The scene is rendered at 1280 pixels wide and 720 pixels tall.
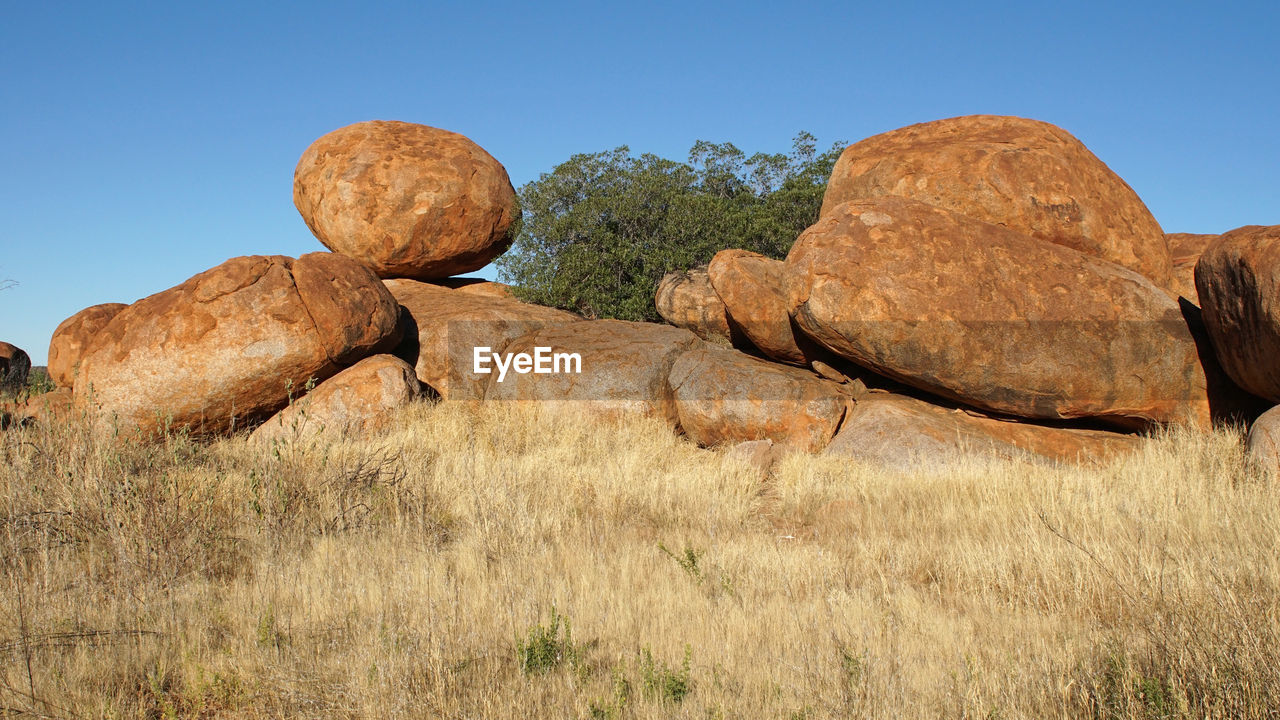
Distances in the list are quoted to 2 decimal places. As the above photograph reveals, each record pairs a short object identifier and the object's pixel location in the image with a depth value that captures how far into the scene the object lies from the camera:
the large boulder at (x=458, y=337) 12.15
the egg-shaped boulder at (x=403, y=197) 14.30
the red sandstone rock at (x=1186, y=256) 10.43
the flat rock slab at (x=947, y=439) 9.01
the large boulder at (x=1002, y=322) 9.03
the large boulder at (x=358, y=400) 10.27
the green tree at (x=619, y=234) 14.52
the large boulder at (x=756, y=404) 10.09
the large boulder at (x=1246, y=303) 7.43
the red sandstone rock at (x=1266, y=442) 7.17
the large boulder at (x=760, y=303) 10.96
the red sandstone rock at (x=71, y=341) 11.26
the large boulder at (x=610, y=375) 11.02
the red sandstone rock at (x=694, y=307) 12.53
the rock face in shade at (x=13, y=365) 17.65
